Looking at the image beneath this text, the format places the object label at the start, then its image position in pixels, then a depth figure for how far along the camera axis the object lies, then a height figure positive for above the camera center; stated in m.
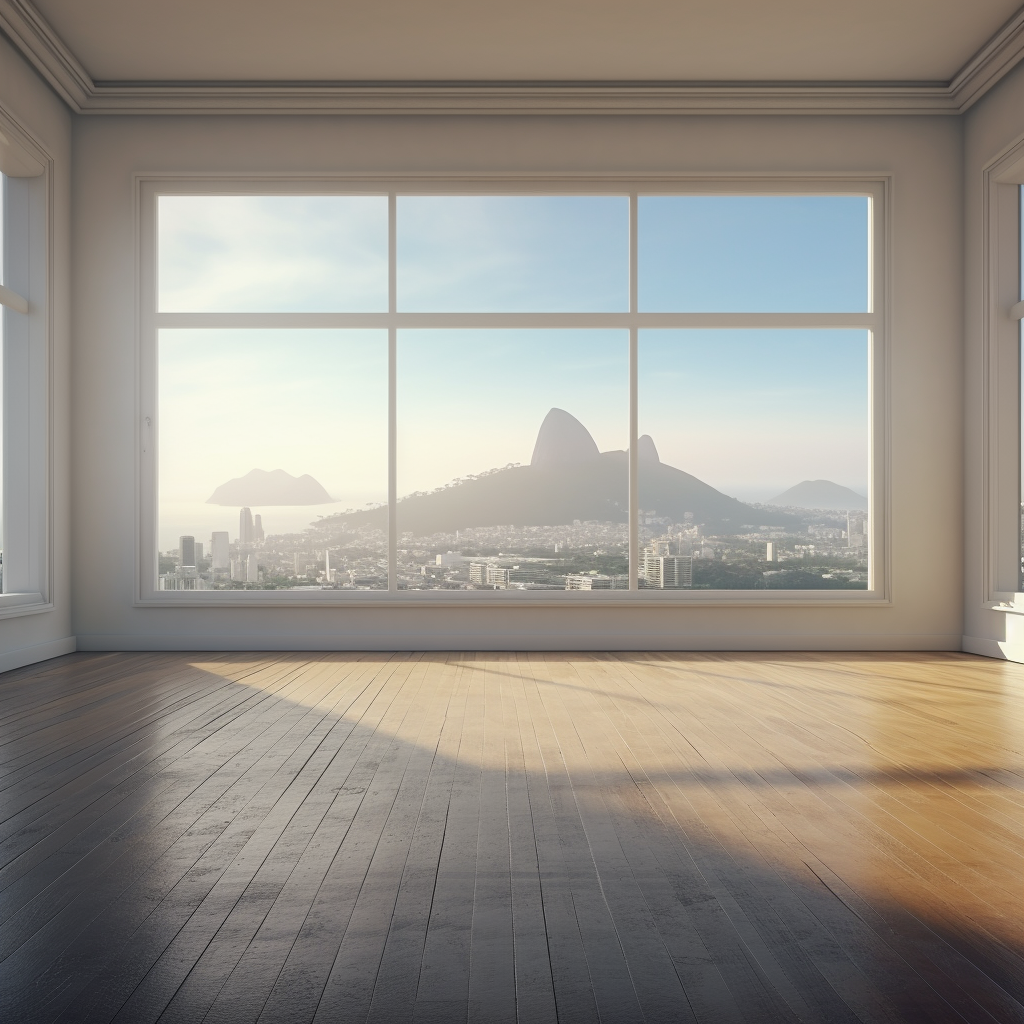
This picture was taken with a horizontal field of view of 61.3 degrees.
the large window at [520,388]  5.80 +0.86
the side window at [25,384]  5.17 +0.78
